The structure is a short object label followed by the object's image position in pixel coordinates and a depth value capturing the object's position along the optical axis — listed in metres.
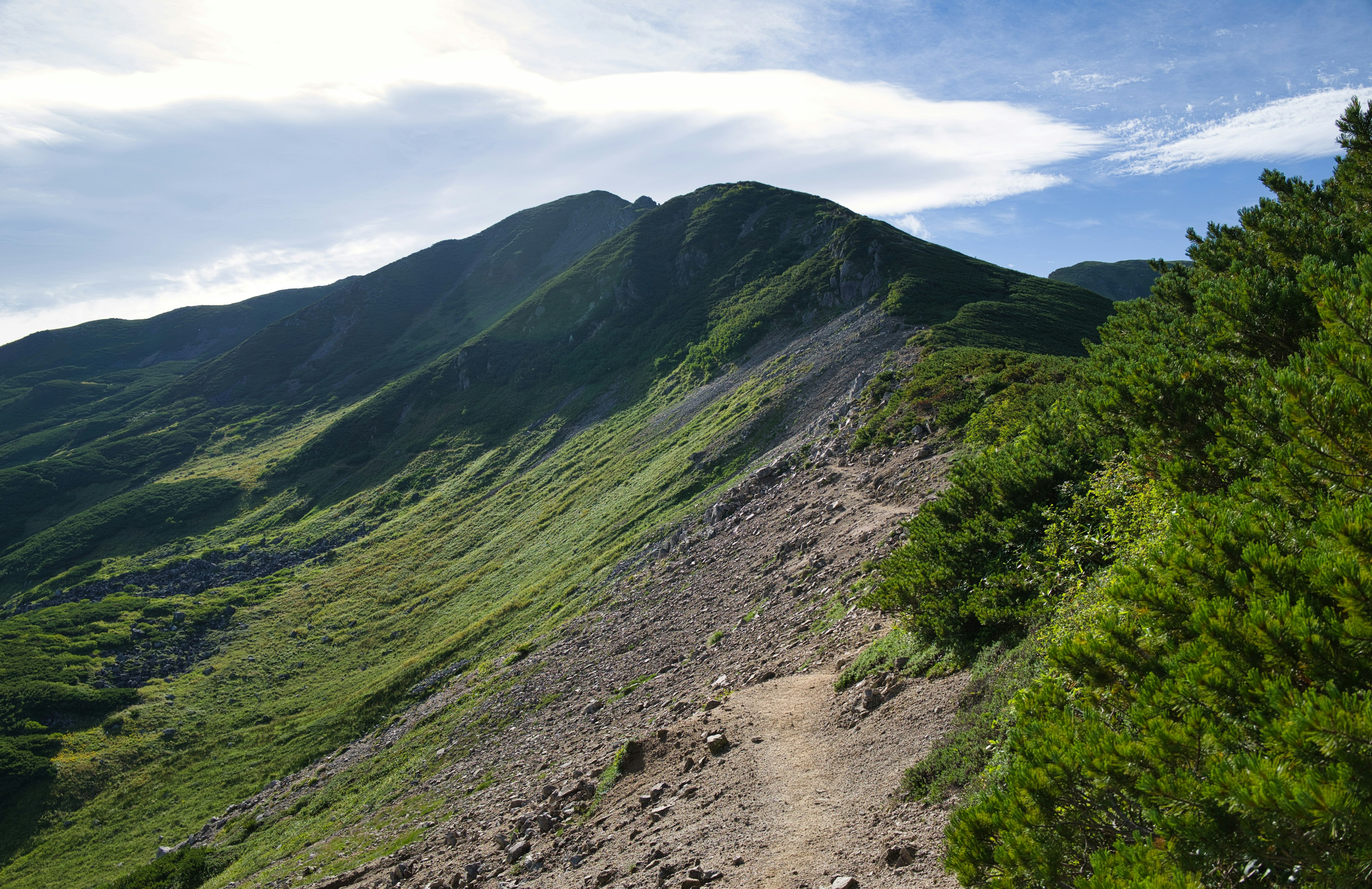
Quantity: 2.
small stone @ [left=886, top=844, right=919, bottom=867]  7.56
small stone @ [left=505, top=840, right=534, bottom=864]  13.26
